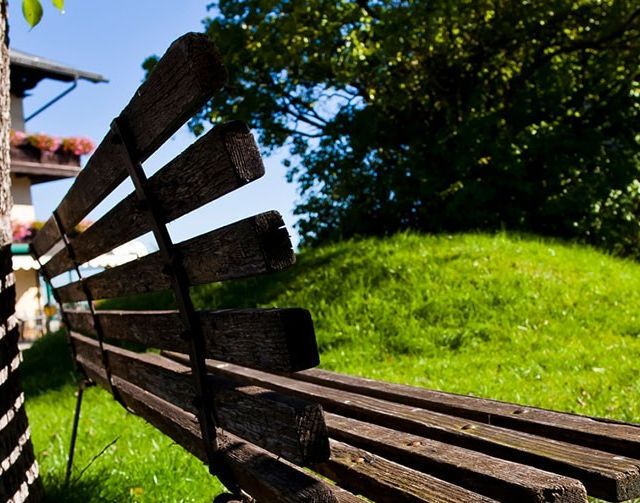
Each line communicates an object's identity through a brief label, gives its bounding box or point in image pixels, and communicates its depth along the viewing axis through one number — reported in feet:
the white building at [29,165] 74.74
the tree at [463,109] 39.65
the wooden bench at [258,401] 5.04
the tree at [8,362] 10.02
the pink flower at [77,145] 79.71
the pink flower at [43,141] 75.51
